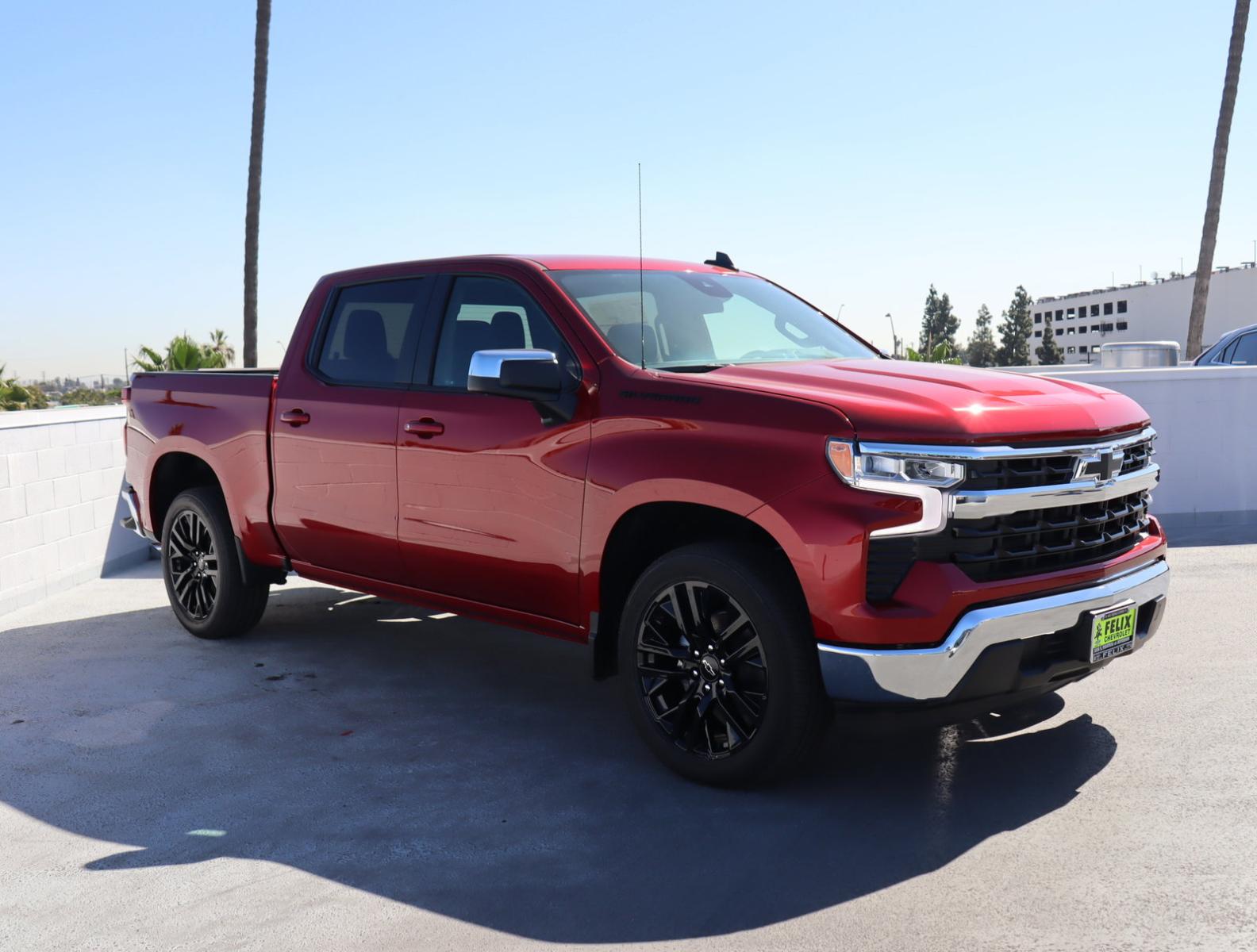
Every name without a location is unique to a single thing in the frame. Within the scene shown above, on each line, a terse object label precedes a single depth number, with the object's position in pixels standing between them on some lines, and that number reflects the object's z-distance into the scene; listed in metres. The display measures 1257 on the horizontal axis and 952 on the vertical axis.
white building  118.69
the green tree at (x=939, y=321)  152.62
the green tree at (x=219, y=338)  59.44
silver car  12.88
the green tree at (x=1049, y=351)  142.12
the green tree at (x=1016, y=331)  143.75
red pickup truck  4.14
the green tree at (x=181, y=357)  21.06
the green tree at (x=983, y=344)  153.75
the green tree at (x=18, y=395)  39.53
